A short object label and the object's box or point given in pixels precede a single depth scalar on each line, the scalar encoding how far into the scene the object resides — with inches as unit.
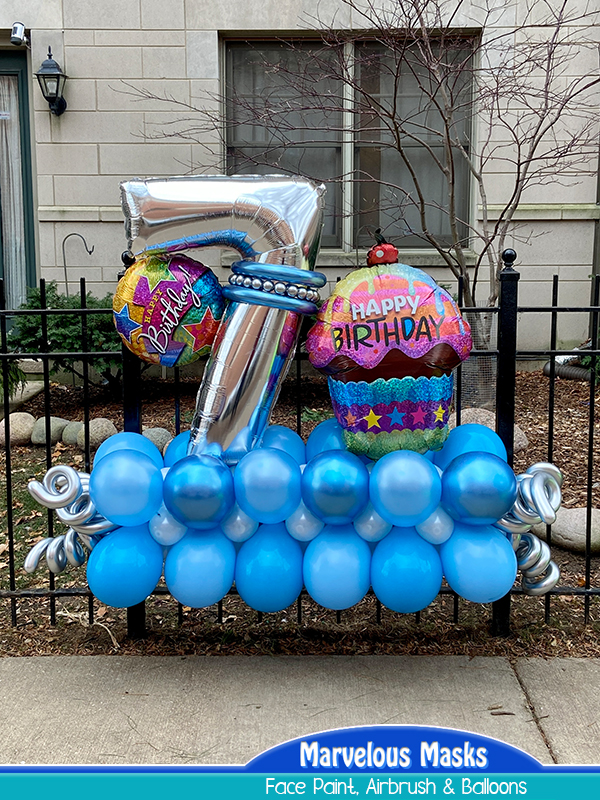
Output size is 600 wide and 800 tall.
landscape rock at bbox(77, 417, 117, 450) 251.1
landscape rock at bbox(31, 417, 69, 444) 262.1
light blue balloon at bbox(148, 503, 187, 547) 113.6
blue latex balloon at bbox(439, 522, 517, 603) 108.2
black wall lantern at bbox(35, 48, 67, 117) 307.4
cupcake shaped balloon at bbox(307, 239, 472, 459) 109.0
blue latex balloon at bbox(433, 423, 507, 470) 119.5
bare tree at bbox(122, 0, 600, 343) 301.0
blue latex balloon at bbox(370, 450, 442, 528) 104.4
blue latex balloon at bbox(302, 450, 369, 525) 106.3
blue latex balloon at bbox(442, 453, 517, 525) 105.5
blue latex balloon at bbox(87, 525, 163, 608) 111.3
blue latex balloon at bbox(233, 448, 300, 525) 107.0
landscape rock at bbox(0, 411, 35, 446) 264.2
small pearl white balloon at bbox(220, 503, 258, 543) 113.0
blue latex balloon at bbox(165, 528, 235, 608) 109.7
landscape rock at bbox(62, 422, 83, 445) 257.9
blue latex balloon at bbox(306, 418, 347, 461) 121.8
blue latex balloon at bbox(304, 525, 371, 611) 108.3
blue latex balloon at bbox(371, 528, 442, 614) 108.3
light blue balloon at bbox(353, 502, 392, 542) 111.9
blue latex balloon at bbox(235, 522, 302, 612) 110.0
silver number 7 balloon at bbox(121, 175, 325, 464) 112.6
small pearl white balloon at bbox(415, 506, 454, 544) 110.3
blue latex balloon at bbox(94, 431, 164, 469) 121.8
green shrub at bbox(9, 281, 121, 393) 271.6
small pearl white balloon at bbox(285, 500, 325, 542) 112.1
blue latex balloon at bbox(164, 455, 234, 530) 106.7
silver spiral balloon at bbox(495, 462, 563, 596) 111.3
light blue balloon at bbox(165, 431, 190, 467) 123.7
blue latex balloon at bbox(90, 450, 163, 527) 109.3
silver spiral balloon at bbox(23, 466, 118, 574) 114.7
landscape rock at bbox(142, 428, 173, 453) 243.0
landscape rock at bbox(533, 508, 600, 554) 176.7
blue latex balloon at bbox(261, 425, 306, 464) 125.0
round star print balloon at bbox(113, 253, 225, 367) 113.7
